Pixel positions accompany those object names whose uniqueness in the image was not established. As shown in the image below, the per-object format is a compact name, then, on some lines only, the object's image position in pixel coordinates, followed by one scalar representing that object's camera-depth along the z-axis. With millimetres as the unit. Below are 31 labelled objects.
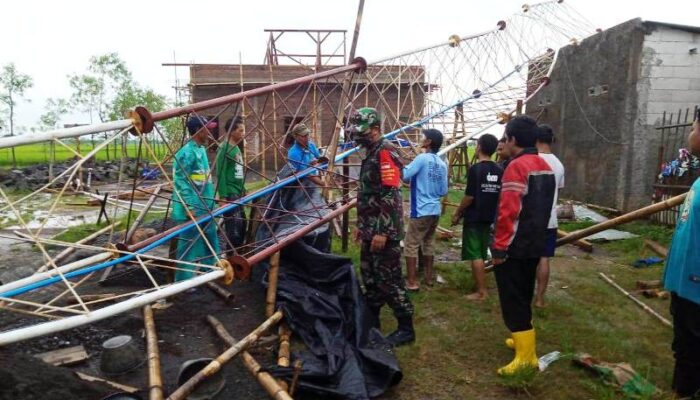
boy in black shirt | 4191
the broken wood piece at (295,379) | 2533
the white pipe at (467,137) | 4824
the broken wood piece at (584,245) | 6223
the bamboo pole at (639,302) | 3763
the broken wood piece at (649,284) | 4547
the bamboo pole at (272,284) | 3529
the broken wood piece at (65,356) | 2930
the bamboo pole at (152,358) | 2357
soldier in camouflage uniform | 3309
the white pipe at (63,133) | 2287
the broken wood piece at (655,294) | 4320
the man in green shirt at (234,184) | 4508
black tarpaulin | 2633
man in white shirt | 3986
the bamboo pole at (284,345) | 2812
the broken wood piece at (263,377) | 2354
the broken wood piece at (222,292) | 4086
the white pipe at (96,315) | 2059
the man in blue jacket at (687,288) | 2367
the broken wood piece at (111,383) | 2545
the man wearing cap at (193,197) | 4113
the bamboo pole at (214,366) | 2365
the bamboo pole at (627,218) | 3304
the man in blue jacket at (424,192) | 4355
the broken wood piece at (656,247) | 5357
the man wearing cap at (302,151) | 4766
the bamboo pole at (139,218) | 4386
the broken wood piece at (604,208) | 7879
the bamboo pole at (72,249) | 4785
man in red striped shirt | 2895
